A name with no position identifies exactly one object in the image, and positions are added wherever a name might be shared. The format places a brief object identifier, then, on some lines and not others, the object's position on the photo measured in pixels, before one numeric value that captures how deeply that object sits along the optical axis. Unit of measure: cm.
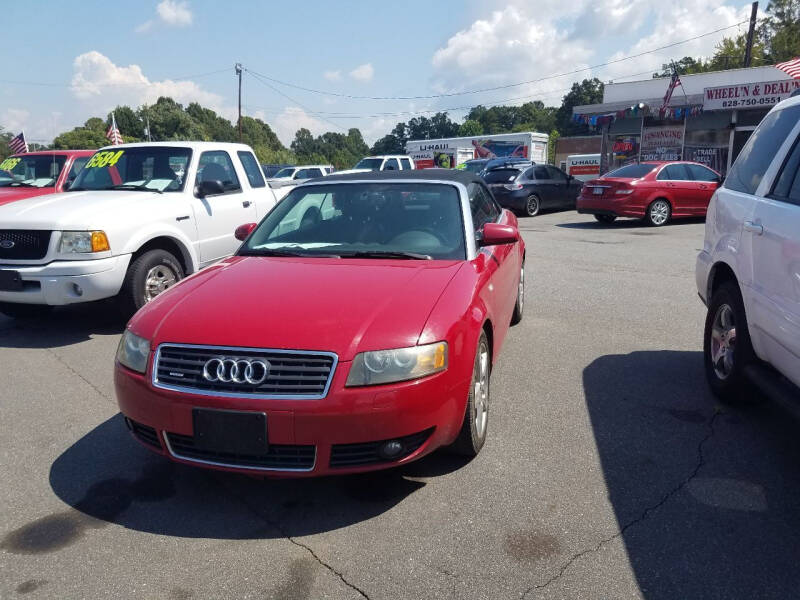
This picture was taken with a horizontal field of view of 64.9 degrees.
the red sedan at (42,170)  966
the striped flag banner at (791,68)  1508
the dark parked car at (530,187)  1822
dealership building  2066
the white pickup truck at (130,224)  584
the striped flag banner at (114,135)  2037
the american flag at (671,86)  2250
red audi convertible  280
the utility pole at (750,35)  2842
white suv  326
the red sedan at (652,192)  1450
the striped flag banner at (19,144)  1644
